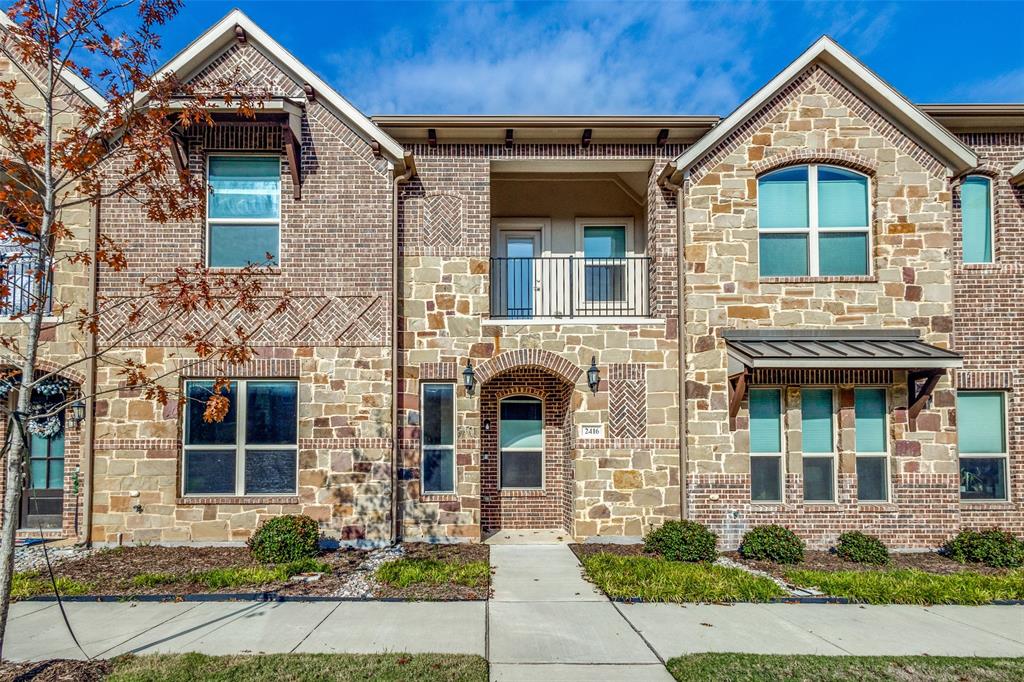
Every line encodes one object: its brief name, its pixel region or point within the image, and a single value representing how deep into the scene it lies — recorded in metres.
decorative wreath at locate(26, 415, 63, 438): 9.80
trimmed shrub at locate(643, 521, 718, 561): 8.63
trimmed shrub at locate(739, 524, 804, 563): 8.69
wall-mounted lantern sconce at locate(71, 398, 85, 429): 9.61
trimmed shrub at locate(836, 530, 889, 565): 8.68
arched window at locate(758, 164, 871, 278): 9.84
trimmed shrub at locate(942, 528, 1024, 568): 8.60
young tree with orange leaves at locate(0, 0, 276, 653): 5.05
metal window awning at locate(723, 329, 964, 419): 8.57
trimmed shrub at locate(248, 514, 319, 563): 8.41
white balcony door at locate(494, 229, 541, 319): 11.38
